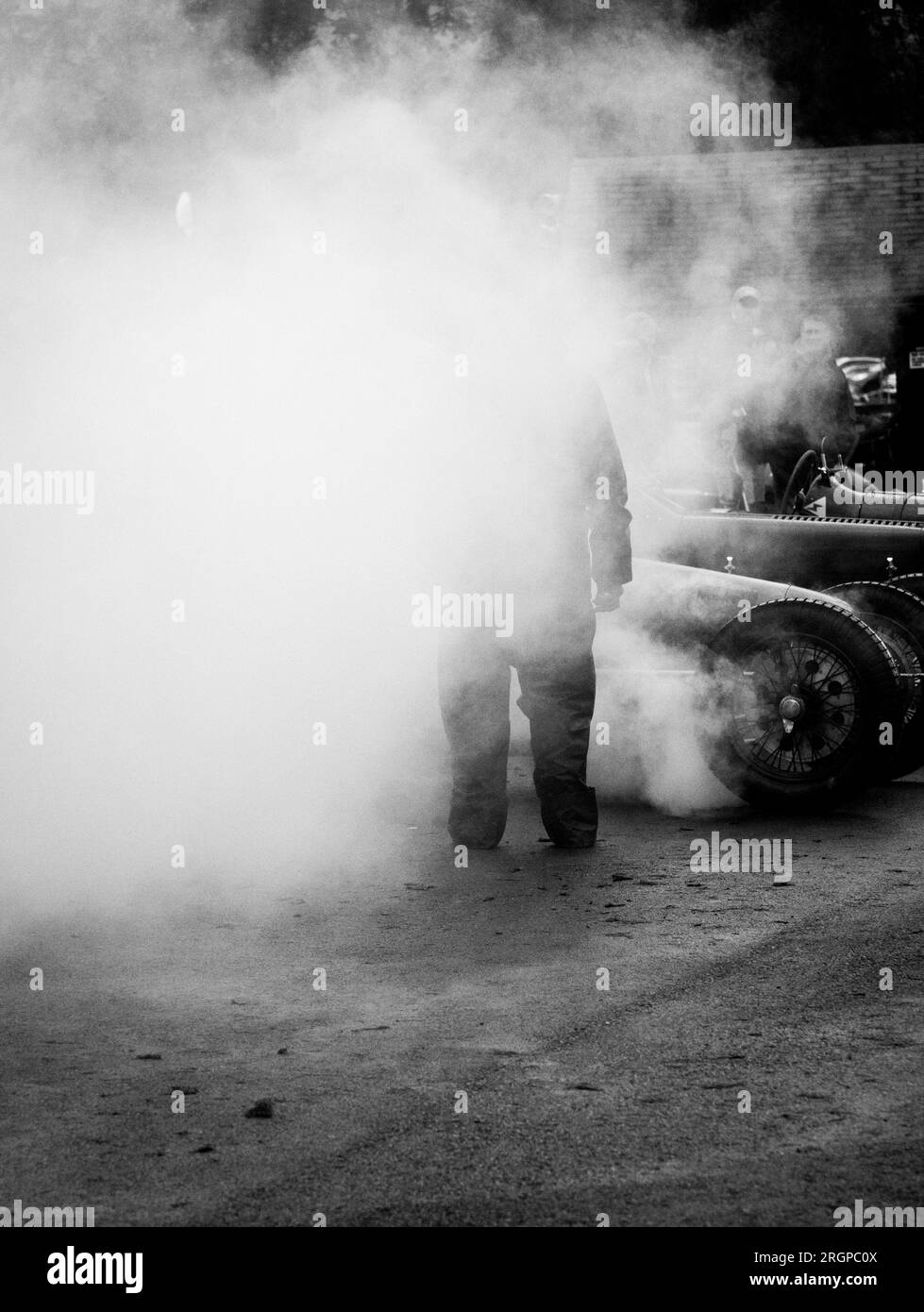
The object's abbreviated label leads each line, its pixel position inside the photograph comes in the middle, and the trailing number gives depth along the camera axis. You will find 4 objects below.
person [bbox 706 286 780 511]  8.71
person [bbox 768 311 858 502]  9.10
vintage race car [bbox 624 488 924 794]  7.70
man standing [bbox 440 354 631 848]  6.10
